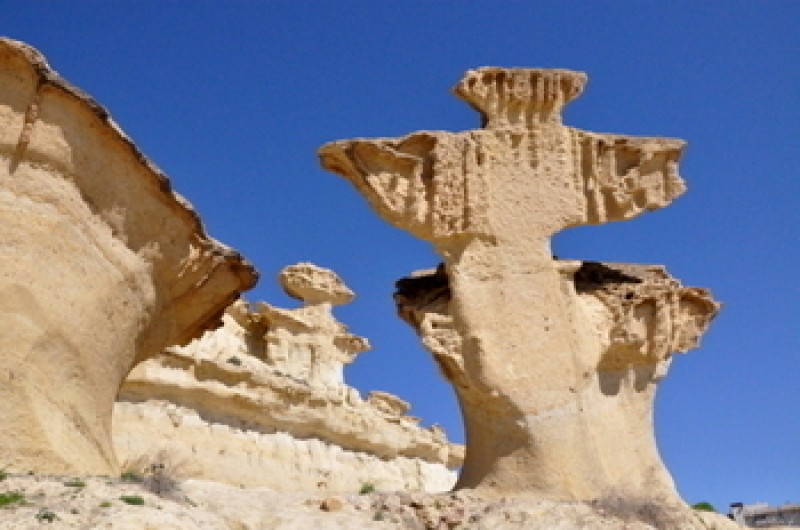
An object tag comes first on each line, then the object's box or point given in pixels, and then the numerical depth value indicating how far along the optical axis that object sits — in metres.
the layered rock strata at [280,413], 15.87
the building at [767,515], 21.33
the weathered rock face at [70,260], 8.12
